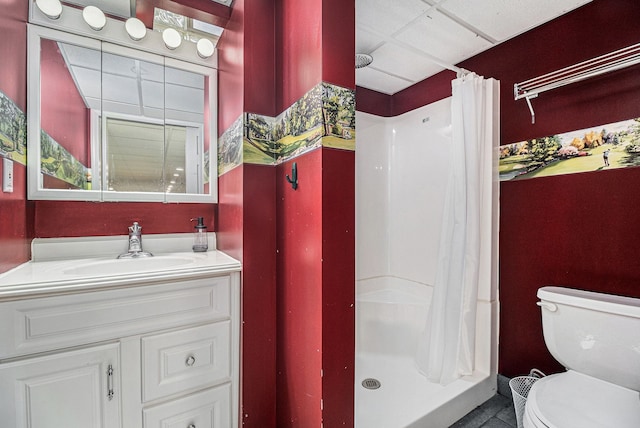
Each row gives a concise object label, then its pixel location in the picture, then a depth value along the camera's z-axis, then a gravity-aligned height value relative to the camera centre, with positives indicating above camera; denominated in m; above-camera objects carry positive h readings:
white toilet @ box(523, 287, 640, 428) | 1.03 -0.65
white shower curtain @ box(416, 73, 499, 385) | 1.73 -0.13
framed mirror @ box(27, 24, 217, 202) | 1.40 +0.49
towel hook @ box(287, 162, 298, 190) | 1.19 +0.15
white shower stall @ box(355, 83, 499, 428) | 1.61 -0.48
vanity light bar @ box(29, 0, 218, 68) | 1.37 +0.95
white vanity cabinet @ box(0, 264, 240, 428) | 0.94 -0.53
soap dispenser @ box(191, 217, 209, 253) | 1.69 -0.15
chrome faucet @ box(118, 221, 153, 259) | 1.52 -0.16
